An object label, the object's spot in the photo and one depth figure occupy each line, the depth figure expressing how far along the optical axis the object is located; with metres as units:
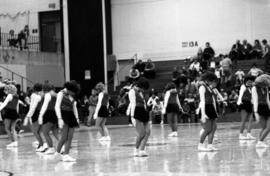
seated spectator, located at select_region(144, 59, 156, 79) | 37.62
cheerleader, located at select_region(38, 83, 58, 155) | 16.19
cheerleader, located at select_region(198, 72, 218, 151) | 14.73
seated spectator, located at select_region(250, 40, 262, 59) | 35.19
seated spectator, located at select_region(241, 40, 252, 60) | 35.34
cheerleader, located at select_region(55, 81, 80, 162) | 13.80
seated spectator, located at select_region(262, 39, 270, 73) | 33.41
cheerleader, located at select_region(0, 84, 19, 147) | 18.91
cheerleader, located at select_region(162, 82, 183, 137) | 21.61
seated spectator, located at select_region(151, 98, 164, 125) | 31.91
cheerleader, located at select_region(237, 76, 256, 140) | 17.77
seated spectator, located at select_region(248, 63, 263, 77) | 29.23
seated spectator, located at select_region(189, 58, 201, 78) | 34.09
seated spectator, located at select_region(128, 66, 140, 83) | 36.53
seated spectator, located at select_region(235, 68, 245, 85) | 32.18
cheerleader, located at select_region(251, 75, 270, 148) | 15.14
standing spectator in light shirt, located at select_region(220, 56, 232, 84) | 33.22
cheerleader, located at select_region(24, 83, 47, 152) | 17.02
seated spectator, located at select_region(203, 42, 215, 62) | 35.88
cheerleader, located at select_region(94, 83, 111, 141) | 20.52
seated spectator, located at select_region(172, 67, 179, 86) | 33.91
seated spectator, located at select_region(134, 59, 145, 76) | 37.34
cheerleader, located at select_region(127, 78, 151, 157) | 14.38
